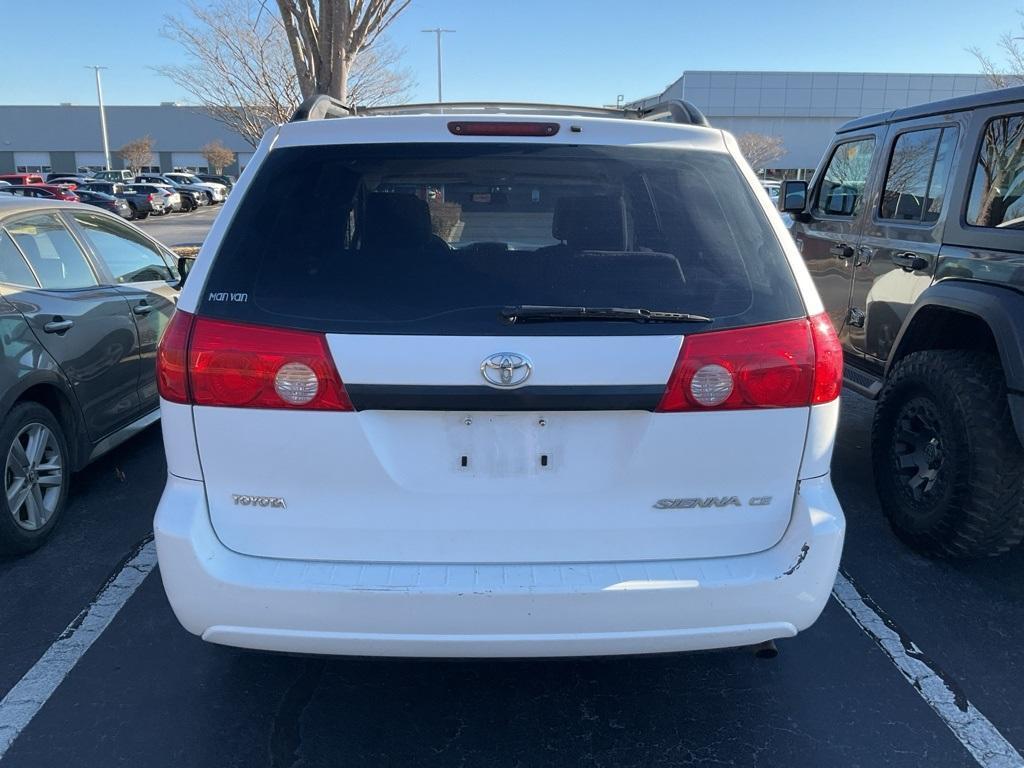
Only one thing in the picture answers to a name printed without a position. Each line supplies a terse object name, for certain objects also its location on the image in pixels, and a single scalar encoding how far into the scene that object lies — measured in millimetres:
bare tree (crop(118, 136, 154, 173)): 63219
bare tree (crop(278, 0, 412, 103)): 9922
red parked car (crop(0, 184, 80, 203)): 26514
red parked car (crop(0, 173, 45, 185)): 37925
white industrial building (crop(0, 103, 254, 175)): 74688
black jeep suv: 3428
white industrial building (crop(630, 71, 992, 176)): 64500
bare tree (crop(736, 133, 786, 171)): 52425
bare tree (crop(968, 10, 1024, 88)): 15262
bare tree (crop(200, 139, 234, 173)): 62656
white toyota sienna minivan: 2059
